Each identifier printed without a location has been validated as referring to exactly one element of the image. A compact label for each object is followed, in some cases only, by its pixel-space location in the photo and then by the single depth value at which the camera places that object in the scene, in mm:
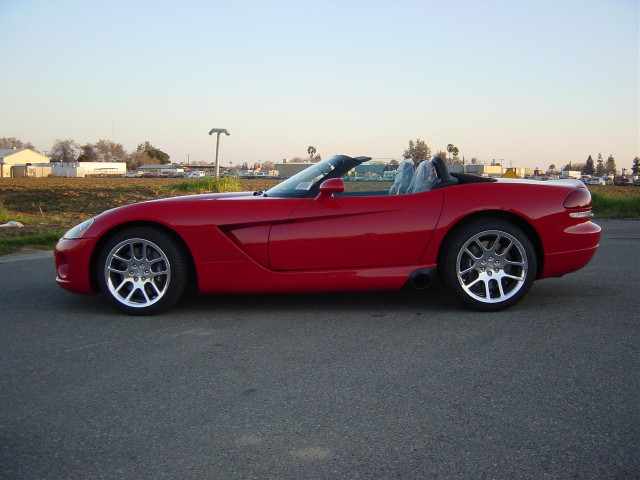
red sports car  4660
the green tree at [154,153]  179625
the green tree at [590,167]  167500
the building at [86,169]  110225
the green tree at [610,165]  183588
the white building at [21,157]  126438
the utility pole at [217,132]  25922
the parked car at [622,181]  82400
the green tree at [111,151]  167375
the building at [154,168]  155375
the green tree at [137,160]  171750
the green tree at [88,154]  146625
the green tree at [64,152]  150900
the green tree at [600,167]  175262
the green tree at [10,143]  174125
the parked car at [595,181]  75512
